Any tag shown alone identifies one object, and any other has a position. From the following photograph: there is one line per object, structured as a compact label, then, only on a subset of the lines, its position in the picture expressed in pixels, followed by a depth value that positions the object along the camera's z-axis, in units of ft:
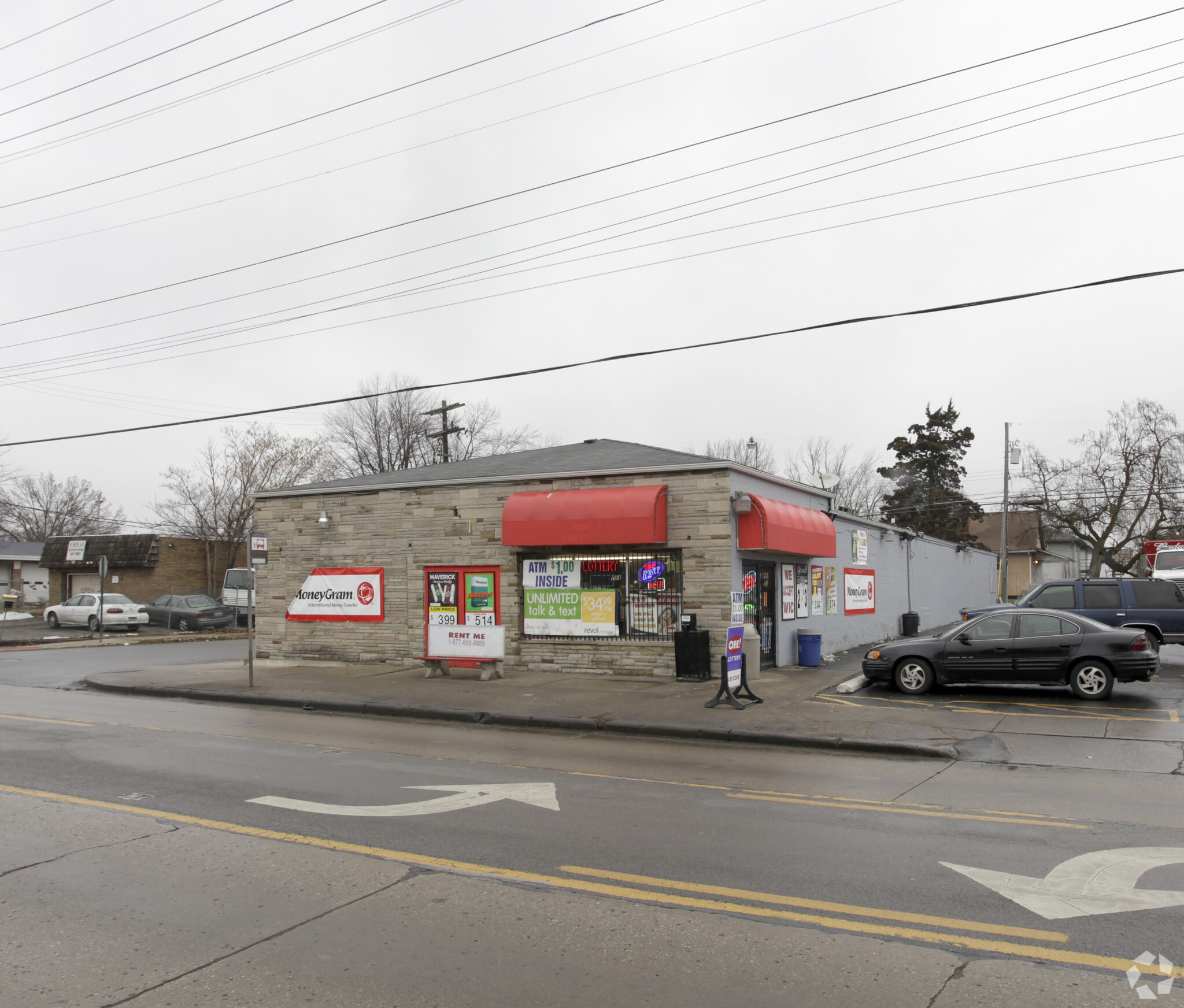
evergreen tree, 192.54
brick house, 142.61
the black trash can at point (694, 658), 52.90
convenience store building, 54.85
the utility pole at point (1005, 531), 137.49
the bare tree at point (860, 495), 199.31
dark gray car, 113.39
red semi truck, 86.17
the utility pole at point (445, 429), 106.22
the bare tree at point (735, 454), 178.79
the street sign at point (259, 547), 54.85
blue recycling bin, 62.44
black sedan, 43.11
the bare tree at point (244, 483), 158.20
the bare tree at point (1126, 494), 158.40
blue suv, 59.21
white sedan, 111.45
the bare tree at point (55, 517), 225.76
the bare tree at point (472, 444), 167.73
